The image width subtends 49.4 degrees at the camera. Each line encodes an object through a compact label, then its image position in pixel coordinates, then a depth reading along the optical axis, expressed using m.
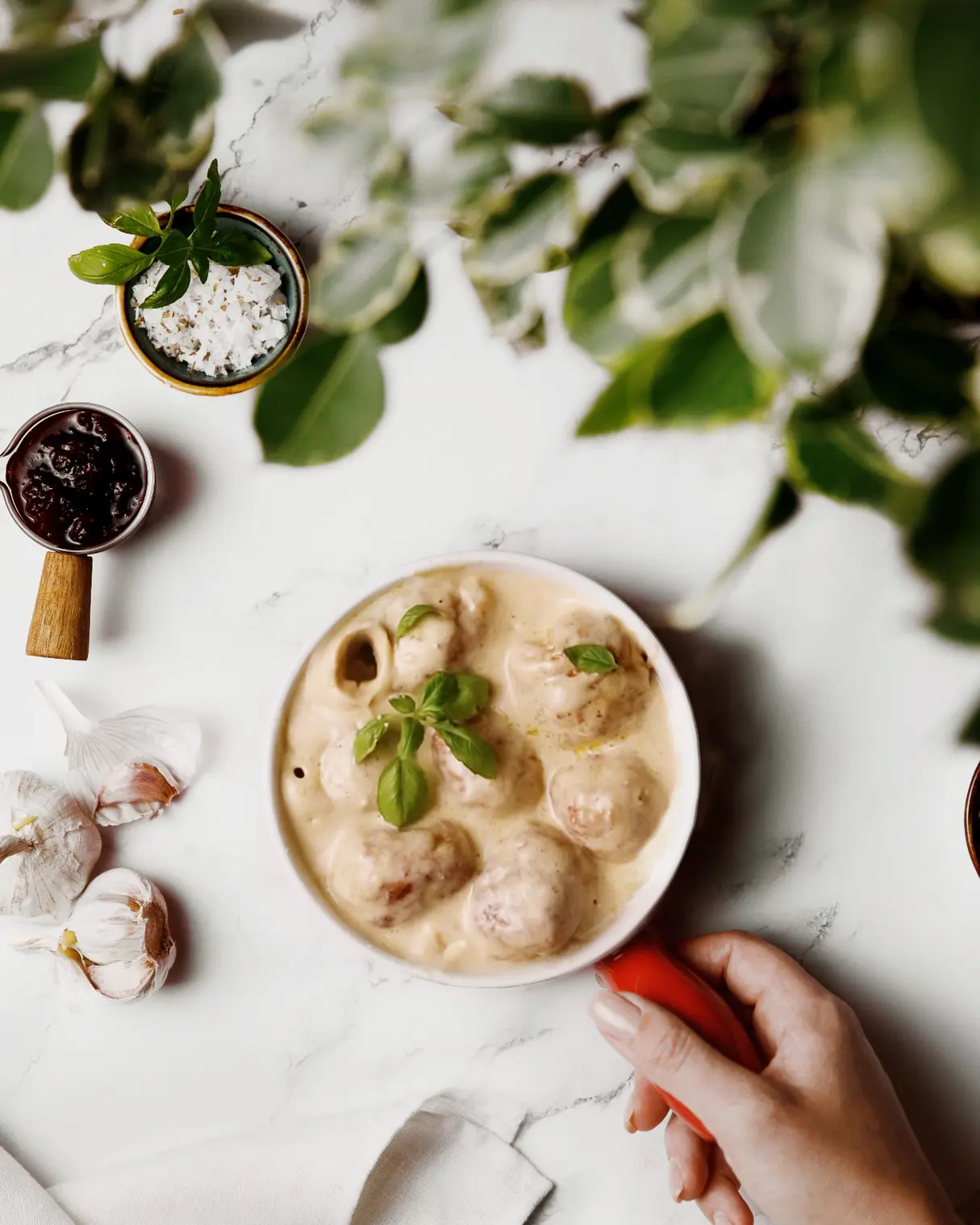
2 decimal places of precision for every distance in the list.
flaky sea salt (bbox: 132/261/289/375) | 0.92
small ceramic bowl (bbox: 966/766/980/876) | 0.91
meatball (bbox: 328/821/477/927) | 0.84
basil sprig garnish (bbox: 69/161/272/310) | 0.78
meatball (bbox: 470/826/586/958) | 0.81
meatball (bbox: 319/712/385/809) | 0.86
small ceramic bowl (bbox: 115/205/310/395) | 0.92
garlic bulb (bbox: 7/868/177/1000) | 0.94
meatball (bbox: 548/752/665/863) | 0.83
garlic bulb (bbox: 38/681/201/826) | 0.98
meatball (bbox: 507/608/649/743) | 0.84
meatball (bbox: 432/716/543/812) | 0.85
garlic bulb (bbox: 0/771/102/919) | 0.93
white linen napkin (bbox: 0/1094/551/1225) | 0.96
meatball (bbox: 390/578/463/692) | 0.85
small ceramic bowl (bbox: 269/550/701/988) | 0.84
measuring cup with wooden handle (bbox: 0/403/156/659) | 0.92
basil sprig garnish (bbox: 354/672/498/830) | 0.82
